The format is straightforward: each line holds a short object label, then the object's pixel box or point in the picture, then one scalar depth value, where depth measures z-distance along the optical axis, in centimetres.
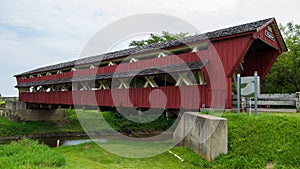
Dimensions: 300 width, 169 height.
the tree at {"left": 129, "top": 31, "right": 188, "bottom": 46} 3373
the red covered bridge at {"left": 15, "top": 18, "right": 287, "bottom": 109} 1195
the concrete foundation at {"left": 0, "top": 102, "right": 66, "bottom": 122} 2919
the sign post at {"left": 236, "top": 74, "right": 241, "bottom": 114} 1027
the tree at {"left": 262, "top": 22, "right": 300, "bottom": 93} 2066
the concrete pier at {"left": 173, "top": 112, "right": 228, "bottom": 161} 816
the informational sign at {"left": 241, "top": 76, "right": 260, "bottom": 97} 995
